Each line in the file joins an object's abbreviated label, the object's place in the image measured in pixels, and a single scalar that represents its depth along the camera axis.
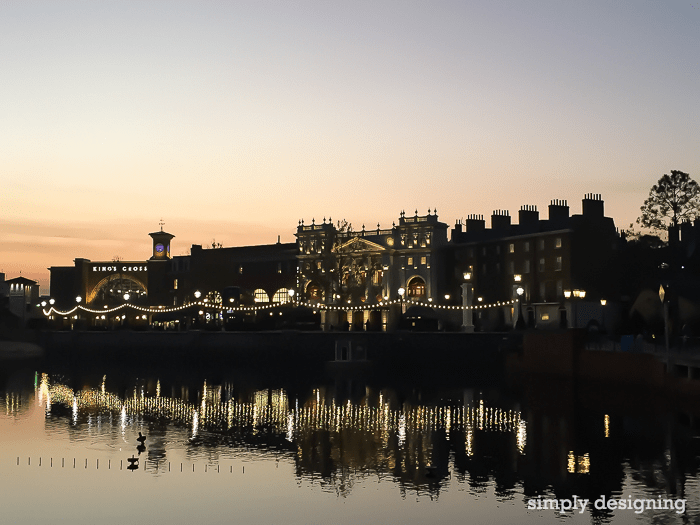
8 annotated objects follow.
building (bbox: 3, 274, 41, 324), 167.12
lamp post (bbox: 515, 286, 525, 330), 84.56
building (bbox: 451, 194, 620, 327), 106.31
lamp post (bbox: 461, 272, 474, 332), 93.06
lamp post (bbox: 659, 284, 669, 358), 52.34
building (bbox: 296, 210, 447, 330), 124.31
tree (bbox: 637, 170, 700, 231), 98.06
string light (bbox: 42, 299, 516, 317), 112.69
